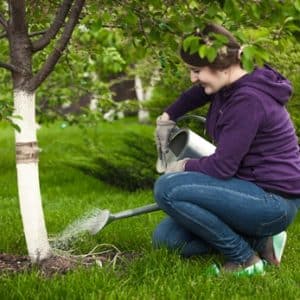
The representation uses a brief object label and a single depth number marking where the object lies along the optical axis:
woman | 4.89
